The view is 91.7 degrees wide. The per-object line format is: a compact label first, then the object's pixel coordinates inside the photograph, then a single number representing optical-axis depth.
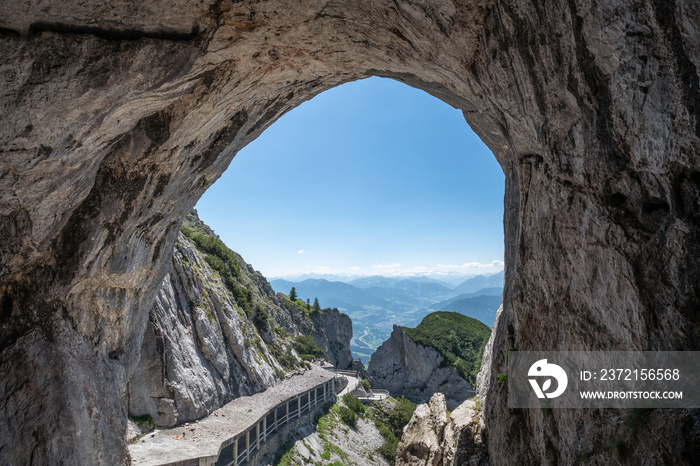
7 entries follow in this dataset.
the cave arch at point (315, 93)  4.44
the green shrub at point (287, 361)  41.84
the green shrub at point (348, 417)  39.09
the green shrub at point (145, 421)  19.92
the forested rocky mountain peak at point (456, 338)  56.00
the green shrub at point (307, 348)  51.90
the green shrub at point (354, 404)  42.44
